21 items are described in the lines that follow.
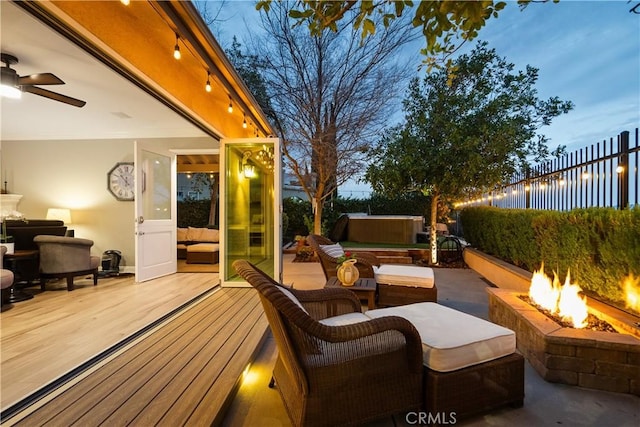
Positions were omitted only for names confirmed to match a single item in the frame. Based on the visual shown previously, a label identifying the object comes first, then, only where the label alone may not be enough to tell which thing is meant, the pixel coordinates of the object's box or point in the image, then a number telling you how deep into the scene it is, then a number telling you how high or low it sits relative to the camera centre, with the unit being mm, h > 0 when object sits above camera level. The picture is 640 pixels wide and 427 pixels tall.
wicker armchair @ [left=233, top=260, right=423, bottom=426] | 1517 -823
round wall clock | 5730 +537
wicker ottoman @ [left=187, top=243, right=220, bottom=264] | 6511 -955
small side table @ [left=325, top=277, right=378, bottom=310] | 3291 -863
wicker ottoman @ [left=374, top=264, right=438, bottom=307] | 3551 -917
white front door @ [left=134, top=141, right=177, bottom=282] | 4793 -45
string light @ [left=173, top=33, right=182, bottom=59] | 2398 +1265
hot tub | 9023 -576
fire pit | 2020 -1011
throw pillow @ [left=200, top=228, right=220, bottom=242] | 7105 -601
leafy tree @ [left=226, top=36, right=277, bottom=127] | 7875 +3617
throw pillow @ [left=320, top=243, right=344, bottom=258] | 3995 -545
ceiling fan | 2887 +1292
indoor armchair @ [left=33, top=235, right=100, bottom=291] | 4270 -693
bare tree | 7055 +3029
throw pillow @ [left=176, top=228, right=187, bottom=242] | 7230 -611
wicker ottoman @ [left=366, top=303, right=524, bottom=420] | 1694 -912
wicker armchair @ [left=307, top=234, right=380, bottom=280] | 3883 -702
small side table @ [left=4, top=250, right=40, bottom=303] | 3855 -755
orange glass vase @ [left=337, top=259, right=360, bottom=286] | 3386 -711
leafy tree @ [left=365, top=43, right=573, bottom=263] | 5602 +1463
